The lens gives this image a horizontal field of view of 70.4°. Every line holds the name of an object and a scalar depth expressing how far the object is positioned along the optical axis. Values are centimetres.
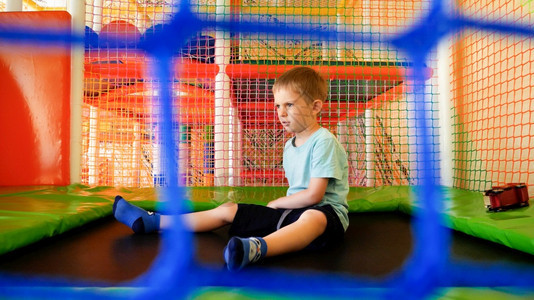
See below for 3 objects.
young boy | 94
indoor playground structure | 62
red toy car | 116
